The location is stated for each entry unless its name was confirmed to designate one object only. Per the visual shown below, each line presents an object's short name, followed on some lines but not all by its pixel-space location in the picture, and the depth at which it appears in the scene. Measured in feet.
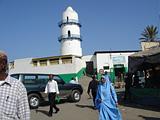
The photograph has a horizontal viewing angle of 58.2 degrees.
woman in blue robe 13.45
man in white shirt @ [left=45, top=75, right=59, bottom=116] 20.24
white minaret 89.70
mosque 72.94
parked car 25.16
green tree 93.56
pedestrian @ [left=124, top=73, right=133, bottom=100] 27.21
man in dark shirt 23.22
